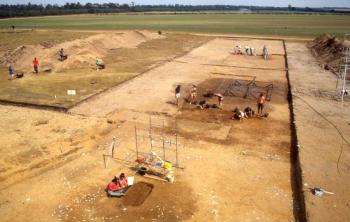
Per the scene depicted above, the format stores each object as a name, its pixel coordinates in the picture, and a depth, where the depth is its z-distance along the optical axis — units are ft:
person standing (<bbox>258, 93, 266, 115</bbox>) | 60.90
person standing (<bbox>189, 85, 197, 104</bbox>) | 70.79
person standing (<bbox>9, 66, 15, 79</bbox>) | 92.11
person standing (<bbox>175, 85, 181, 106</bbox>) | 65.00
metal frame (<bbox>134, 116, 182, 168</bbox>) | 48.27
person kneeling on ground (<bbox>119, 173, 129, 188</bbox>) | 37.96
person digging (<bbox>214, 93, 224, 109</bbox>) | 66.01
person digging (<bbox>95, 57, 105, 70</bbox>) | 103.45
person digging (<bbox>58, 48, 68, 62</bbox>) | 108.55
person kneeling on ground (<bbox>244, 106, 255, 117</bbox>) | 61.93
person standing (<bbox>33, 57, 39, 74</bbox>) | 96.99
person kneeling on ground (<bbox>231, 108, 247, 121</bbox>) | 60.21
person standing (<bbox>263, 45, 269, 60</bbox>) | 125.18
